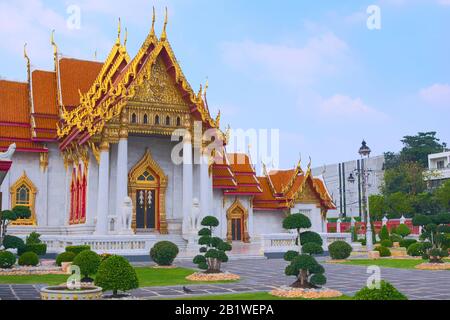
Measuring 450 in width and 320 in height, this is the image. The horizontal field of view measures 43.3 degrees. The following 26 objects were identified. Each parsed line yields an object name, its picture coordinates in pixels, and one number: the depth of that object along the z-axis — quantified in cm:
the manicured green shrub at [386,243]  3225
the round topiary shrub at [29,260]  1897
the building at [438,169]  7052
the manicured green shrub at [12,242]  1955
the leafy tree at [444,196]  5569
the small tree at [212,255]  1712
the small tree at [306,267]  1279
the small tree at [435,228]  2227
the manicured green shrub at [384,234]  3822
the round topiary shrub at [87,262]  1421
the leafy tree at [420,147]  7950
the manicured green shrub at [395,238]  3928
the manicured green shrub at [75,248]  2022
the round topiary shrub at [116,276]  1067
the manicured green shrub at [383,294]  762
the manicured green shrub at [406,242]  3193
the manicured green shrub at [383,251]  2736
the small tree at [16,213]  1984
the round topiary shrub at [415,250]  2404
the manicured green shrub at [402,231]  4216
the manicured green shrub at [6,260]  1825
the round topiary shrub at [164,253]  2044
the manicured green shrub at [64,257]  1916
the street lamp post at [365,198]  2623
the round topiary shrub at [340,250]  2412
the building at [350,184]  8044
